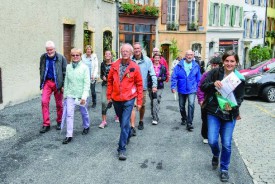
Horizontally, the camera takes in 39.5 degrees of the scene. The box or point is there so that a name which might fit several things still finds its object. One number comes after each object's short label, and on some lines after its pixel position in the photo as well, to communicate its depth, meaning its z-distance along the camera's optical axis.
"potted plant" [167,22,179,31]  28.50
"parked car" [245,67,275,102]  14.37
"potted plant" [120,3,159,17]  23.81
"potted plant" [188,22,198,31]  29.61
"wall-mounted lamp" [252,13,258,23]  38.83
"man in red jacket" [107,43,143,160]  6.20
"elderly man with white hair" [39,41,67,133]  7.68
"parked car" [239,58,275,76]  15.14
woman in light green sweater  7.12
